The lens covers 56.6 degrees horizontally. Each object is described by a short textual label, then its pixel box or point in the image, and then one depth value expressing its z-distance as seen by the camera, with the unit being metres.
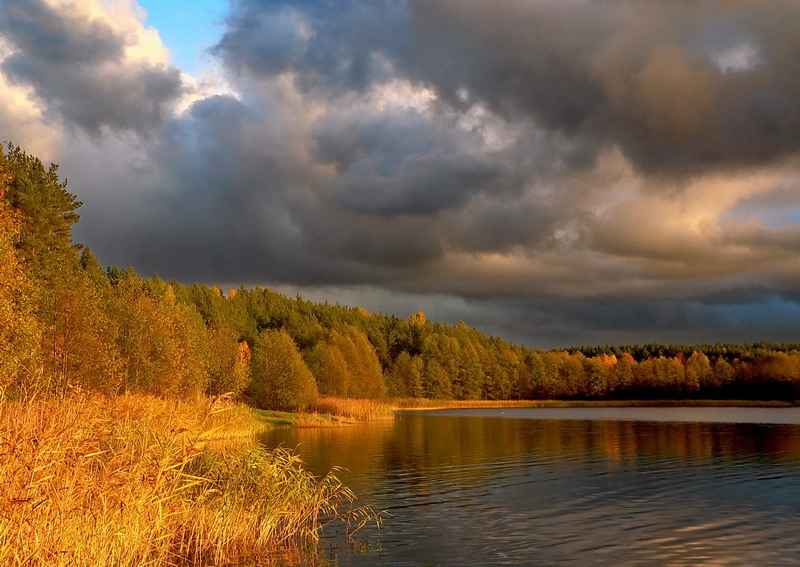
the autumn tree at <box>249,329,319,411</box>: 105.88
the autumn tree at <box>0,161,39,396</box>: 39.70
